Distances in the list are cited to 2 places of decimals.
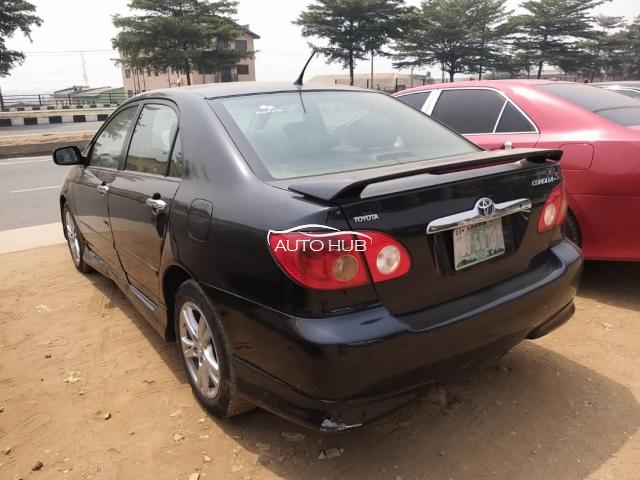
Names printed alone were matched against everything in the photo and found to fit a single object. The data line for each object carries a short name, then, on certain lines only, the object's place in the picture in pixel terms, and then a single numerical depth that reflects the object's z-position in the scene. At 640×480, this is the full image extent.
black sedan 1.85
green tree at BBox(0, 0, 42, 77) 36.25
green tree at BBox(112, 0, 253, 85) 36.47
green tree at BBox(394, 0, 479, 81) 45.98
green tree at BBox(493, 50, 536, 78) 48.62
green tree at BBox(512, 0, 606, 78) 46.56
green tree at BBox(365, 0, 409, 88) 42.50
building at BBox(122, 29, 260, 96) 56.91
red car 3.48
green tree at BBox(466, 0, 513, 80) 46.41
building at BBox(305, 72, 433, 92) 53.32
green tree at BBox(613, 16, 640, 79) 51.75
